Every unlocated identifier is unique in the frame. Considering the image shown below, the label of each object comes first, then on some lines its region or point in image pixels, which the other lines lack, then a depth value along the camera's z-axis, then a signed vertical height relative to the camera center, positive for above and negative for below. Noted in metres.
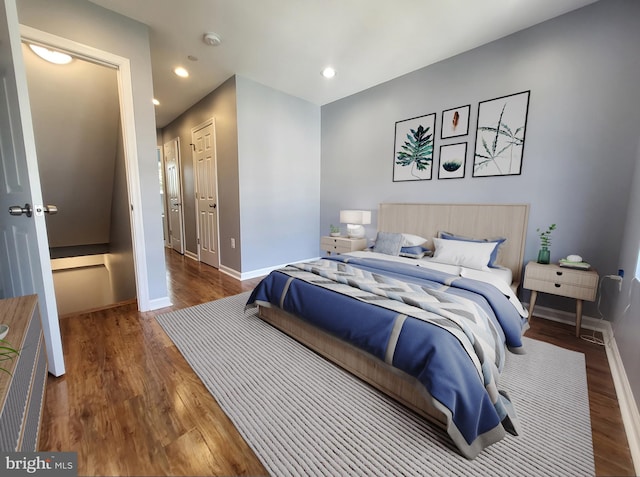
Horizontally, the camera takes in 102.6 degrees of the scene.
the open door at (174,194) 5.03 +0.12
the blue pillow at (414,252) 2.76 -0.54
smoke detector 2.46 +1.56
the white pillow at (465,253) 2.36 -0.48
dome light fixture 2.28 +1.29
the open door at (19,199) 1.26 +0.00
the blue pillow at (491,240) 2.43 -0.37
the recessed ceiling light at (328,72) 3.09 +1.58
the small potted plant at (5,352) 0.85 -0.55
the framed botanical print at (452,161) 2.85 +0.47
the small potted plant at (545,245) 2.28 -0.37
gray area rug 1.08 -1.08
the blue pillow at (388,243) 2.81 -0.46
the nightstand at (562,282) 1.99 -0.64
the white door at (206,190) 3.91 +0.15
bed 1.13 -0.67
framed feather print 2.80 +0.89
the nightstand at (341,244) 3.65 -0.62
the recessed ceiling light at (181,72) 3.06 +1.55
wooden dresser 0.76 -0.64
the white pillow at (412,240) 2.97 -0.44
